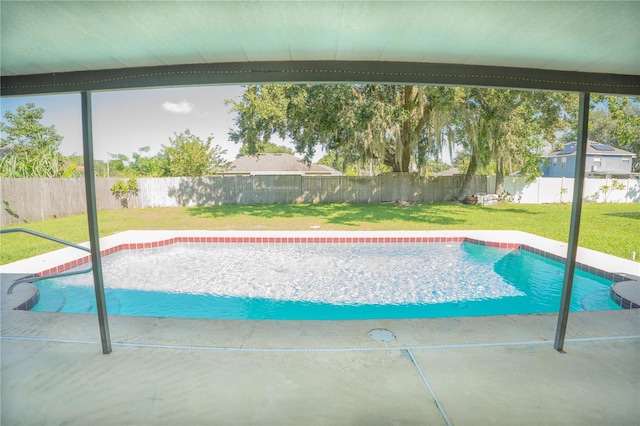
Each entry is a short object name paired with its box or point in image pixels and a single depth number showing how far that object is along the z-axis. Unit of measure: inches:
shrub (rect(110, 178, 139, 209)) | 440.5
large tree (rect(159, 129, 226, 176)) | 697.0
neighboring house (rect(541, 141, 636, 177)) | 870.4
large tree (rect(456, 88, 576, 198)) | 366.9
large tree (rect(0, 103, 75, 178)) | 644.1
